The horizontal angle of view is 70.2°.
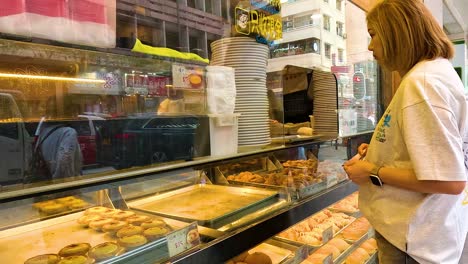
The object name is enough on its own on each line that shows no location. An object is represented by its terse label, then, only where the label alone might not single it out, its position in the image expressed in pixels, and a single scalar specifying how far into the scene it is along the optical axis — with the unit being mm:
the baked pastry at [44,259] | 893
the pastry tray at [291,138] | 1837
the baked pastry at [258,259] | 1592
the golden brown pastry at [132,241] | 1016
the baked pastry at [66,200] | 1107
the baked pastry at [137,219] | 1193
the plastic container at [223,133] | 1386
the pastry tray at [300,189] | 1615
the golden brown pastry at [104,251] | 938
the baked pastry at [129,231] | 1086
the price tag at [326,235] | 1740
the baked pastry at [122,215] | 1244
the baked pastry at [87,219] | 1208
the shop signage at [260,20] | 1663
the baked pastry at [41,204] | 1054
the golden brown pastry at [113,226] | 1144
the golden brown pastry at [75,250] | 955
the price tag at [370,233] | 2203
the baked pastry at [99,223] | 1164
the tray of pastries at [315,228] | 1831
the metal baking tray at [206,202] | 1311
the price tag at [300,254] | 1521
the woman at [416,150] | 1101
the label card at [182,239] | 1021
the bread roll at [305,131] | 2172
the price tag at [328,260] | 1723
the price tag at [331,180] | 1856
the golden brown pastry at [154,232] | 1064
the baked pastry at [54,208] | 1162
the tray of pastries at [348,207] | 2393
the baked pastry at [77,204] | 1217
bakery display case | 970
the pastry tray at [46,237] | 979
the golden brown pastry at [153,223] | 1151
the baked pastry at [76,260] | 905
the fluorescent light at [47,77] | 1023
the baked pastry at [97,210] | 1253
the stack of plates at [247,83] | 1615
